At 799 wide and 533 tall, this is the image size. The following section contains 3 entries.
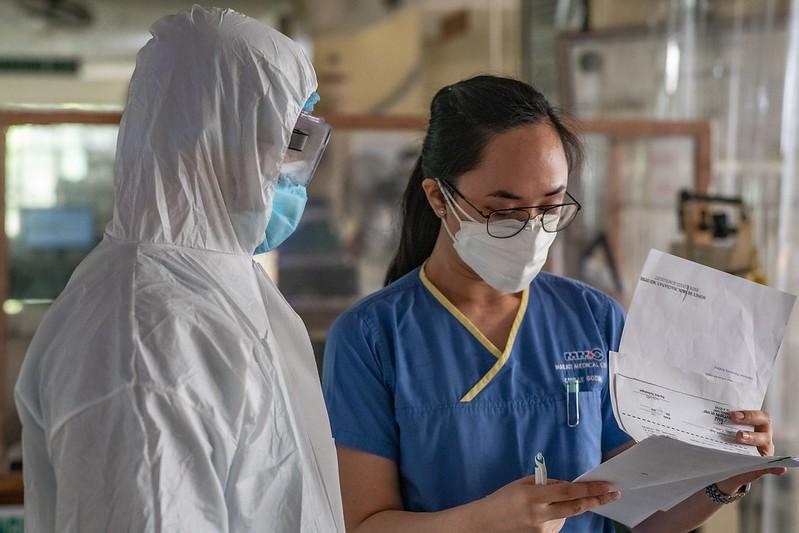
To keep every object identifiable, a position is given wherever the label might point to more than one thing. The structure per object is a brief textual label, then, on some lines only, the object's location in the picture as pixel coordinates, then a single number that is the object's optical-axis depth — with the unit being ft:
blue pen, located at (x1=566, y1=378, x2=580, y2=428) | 4.25
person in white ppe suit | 2.82
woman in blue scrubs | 4.14
